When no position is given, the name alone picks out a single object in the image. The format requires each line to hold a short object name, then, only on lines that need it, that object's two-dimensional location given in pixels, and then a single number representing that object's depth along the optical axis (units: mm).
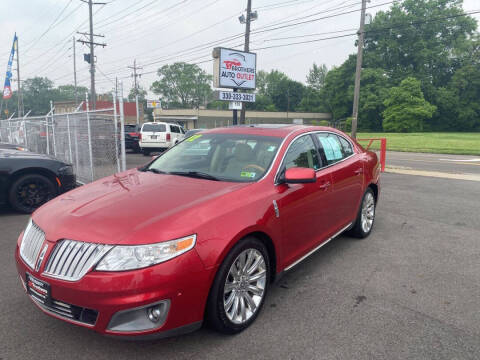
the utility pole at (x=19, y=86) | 49453
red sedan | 2314
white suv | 18062
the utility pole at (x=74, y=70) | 57188
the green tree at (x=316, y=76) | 115625
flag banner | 28750
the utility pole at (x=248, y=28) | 20359
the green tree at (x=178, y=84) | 112688
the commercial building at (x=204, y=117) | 64125
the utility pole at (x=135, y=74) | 61469
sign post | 15094
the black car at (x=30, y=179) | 6241
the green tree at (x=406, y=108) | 56000
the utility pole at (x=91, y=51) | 30281
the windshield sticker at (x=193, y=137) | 4266
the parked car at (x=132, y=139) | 18891
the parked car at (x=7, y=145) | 9870
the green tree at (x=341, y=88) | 69750
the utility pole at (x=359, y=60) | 20234
